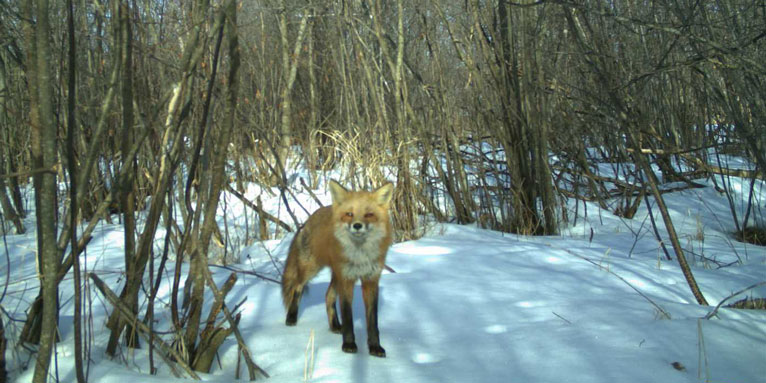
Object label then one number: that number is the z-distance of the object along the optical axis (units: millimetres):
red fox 3291
